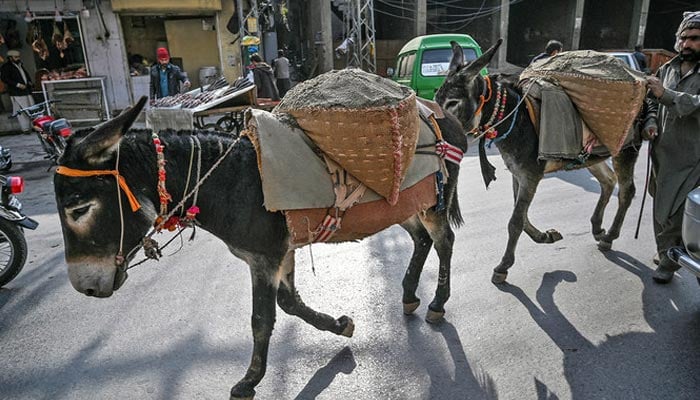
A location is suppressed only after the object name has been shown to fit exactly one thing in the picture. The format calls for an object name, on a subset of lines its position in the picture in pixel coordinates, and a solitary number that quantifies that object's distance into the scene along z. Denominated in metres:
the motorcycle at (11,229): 3.89
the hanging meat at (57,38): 12.43
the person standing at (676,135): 3.11
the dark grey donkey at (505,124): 3.55
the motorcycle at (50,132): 7.44
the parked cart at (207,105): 7.63
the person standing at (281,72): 13.45
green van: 9.66
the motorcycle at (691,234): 2.76
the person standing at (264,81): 9.84
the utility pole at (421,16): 17.06
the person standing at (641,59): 10.67
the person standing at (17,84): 11.52
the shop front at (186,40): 13.13
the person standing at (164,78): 9.91
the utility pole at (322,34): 16.06
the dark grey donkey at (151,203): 2.04
